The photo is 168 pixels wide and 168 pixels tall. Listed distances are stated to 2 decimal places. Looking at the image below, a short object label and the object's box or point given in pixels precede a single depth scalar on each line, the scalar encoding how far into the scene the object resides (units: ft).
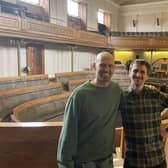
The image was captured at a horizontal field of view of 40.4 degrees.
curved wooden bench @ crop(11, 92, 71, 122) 15.95
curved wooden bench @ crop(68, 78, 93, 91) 28.19
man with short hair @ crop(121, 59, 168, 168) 5.02
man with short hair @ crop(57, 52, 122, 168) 4.34
